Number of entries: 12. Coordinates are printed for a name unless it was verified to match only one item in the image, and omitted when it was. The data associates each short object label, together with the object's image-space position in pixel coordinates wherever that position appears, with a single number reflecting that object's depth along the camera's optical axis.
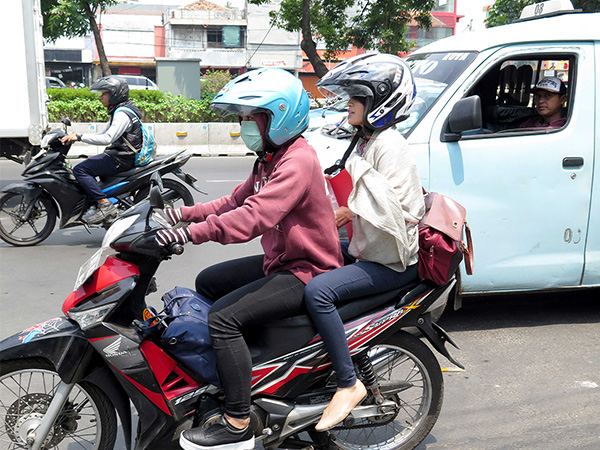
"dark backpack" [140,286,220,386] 2.72
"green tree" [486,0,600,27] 18.49
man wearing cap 4.88
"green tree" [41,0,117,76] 19.77
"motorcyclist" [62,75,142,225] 6.70
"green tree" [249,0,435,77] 18.48
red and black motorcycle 2.56
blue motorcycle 6.71
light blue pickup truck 4.38
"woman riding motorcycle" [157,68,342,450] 2.62
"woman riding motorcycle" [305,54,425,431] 2.76
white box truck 9.69
